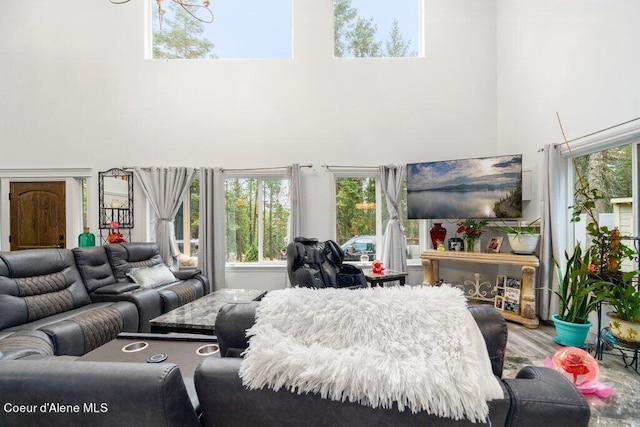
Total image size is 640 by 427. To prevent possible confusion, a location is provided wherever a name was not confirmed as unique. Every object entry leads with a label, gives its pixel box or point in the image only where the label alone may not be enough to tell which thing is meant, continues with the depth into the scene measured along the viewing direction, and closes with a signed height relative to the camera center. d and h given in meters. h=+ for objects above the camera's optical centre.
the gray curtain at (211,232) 4.72 -0.32
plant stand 2.37 -1.13
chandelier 5.21 +3.20
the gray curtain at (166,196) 4.75 +0.21
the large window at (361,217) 5.07 -0.13
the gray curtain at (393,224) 4.78 -0.23
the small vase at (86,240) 4.43 -0.40
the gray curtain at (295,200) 4.82 +0.14
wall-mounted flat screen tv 4.02 +0.27
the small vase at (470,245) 4.45 -0.51
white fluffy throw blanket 0.75 -0.37
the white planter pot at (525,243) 3.84 -0.42
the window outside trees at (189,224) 5.02 -0.22
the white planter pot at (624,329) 2.36 -0.91
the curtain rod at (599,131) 2.77 +0.73
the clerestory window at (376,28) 5.10 +2.87
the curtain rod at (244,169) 4.86 +0.63
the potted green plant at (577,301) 2.81 -0.86
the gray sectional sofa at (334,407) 0.77 -0.50
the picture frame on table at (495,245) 4.33 -0.50
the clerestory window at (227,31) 5.06 +2.84
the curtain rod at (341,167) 4.92 +0.64
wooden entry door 4.84 -0.06
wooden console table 3.68 -0.72
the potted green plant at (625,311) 2.38 -0.79
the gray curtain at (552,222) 3.68 -0.17
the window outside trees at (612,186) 3.01 +0.21
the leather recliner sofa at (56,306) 2.40 -0.82
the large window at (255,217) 5.05 -0.12
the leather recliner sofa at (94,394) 0.75 -0.44
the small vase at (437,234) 4.70 -0.38
